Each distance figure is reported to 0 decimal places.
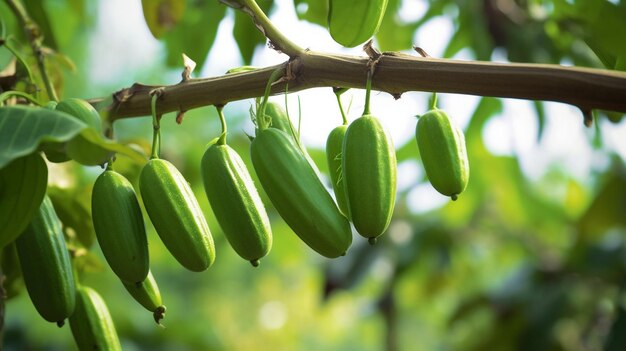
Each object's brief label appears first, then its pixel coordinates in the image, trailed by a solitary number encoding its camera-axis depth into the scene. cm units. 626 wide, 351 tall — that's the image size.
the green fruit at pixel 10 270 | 135
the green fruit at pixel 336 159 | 114
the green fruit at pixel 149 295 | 113
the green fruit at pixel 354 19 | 109
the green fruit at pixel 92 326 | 117
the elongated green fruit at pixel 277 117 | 117
